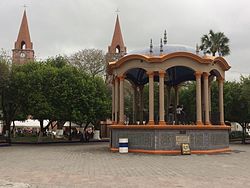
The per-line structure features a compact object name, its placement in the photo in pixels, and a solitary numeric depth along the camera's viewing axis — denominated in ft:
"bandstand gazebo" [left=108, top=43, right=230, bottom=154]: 48.24
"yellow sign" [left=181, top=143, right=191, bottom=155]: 47.36
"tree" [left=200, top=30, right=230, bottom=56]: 105.53
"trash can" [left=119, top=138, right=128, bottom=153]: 49.74
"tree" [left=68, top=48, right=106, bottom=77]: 107.58
